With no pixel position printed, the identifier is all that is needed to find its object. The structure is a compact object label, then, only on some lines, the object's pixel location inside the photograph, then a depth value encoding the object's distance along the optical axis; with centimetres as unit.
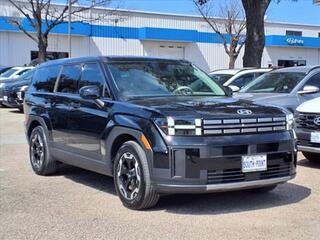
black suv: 562
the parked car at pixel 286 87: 1005
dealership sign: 5169
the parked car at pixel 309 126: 848
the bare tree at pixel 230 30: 4503
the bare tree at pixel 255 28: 1922
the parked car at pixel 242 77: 1435
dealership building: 4203
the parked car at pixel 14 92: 1958
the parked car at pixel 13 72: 2397
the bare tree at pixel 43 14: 3253
